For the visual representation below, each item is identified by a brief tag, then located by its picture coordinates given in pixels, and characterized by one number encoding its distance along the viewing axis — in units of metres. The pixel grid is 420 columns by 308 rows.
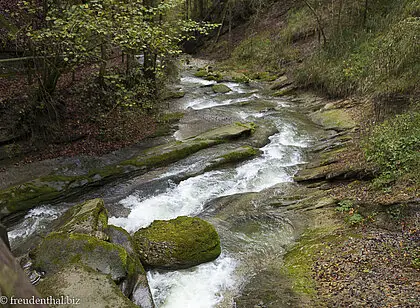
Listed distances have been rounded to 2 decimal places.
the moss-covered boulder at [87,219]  6.65
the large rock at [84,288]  4.64
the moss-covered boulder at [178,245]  6.73
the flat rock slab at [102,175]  9.02
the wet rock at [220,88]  21.65
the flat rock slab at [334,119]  13.31
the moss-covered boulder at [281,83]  21.00
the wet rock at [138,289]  5.54
